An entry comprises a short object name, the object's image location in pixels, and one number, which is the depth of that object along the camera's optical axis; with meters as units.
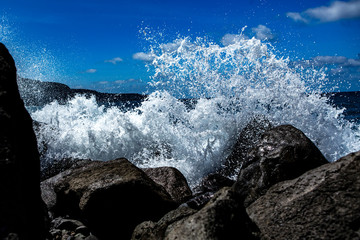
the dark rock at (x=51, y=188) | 4.93
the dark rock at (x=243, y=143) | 6.97
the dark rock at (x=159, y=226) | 2.90
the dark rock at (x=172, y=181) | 4.93
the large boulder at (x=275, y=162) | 4.00
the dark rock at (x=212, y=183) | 5.36
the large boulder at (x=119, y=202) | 3.84
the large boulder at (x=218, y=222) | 2.27
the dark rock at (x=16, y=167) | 1.98
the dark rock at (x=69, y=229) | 4.04
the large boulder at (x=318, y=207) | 2.55
